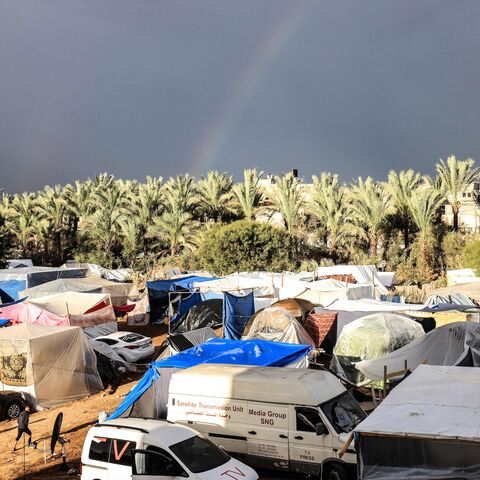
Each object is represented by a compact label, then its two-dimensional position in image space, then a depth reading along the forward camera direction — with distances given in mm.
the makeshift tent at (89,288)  32312
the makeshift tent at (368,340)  18266
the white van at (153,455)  9742
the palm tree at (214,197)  53844
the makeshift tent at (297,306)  24808
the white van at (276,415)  10797
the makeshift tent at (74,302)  26625
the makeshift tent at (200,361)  14031
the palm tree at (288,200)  51406
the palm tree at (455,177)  47562
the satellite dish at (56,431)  12453
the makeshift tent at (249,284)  29859
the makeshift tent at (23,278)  39219
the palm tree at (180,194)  52875
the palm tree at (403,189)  48000
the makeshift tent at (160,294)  33031
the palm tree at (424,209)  45312
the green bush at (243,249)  46250
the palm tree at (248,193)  52188
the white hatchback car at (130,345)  22547
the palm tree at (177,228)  51438
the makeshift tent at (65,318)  24344
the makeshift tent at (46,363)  18141
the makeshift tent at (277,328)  21625
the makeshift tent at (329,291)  26922
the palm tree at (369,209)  46812
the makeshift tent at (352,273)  35250
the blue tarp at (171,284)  32656
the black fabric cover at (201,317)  27369
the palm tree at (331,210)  49688
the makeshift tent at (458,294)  26416
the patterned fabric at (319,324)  22734
